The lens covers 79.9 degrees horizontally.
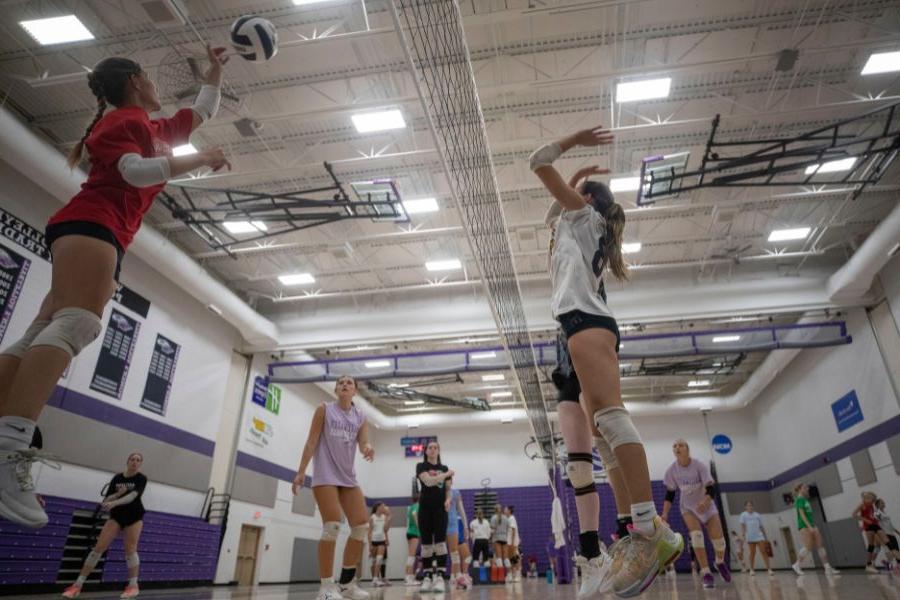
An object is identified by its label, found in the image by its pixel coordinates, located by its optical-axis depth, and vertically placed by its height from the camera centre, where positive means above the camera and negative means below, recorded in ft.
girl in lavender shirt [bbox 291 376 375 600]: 14.92 +1.55
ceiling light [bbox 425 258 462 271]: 48.42 +23.27
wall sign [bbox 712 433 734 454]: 76.43 +13.21
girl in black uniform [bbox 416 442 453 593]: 22.26 +1.30
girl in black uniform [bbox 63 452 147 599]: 25.58 +1.40
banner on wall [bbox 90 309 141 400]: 37.06 +12.31
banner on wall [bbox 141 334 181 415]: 41.39 +12.24
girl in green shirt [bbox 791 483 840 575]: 38.57 +1.61
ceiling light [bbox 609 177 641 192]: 39.09 +24.19
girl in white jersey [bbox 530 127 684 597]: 7.41 +3.21
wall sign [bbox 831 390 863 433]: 49.70 +11.76
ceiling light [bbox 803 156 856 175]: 38.04 +24.84
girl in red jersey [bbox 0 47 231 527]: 6.31 +3.91
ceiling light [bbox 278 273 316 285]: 50.47 +23.06
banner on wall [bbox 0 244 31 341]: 30.68 +14.15
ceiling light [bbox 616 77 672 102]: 31.45 +24.61
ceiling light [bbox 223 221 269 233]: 42.70 +23.47
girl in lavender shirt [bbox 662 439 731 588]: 25.75 +2.08
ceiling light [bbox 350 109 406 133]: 33.68 +24.54
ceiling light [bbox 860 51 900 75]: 30.81 +25.54
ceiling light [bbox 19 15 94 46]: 28.04 +24.96
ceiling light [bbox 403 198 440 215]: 41.16 +23.97
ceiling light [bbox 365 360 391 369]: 49.67 +15.35
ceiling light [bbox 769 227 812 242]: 44.83 +24.14
